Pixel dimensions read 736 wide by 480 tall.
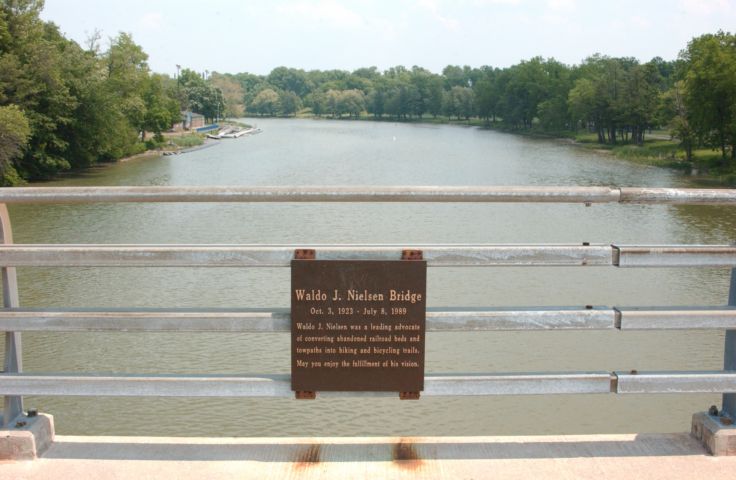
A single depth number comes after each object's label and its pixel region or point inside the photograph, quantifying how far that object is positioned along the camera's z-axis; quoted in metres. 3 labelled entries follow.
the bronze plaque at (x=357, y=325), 3.78
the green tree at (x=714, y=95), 54.03
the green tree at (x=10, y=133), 35.84
